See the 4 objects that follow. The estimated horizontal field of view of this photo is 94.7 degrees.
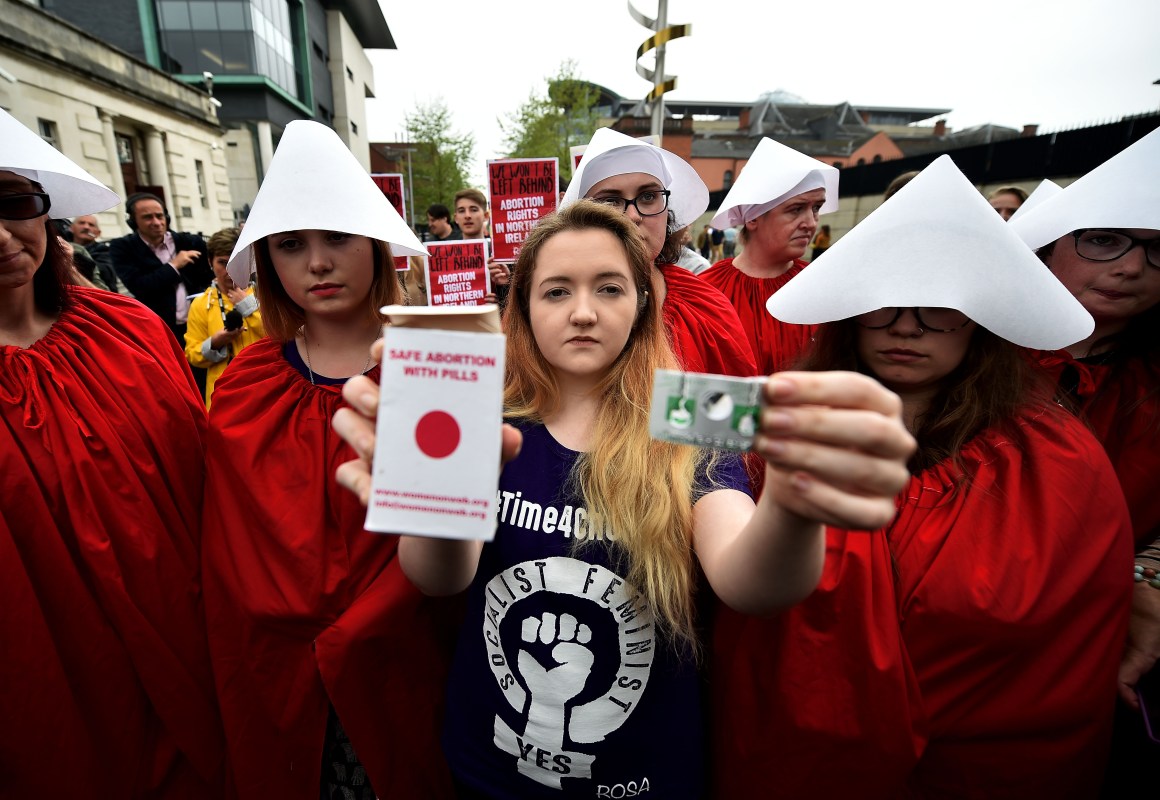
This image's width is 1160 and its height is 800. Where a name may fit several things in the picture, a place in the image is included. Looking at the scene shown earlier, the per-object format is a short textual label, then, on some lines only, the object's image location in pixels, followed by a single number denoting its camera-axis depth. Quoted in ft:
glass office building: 74.38
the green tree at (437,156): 83.76
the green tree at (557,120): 61.93
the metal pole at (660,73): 17.60
